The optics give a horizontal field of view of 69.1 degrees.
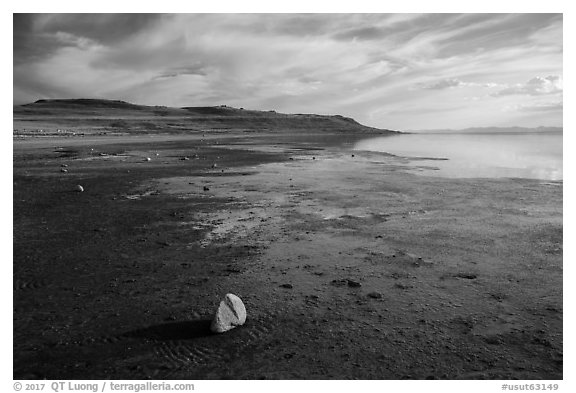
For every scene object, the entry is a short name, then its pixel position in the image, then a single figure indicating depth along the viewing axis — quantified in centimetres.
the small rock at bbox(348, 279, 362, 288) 631
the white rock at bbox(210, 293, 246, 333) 495
